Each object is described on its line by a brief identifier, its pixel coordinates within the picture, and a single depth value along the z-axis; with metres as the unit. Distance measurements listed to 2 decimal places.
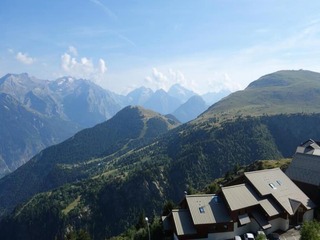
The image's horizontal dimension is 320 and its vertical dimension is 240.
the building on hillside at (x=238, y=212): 63.44
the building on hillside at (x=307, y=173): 77.56
